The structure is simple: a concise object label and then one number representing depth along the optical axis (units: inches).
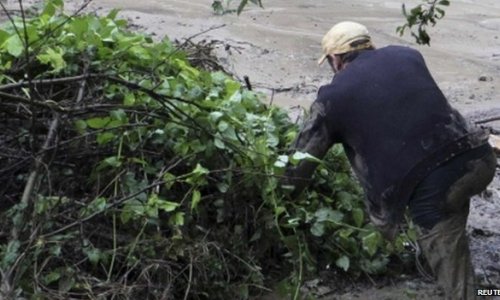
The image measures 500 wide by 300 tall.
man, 276.1
